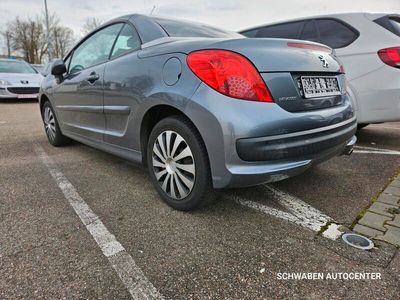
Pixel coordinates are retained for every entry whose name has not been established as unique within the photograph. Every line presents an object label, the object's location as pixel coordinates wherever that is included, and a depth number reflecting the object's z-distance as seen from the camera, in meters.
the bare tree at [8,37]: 44.53
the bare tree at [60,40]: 41.20
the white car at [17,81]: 9.45
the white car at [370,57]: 3.60
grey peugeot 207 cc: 1.86
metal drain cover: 1.88
